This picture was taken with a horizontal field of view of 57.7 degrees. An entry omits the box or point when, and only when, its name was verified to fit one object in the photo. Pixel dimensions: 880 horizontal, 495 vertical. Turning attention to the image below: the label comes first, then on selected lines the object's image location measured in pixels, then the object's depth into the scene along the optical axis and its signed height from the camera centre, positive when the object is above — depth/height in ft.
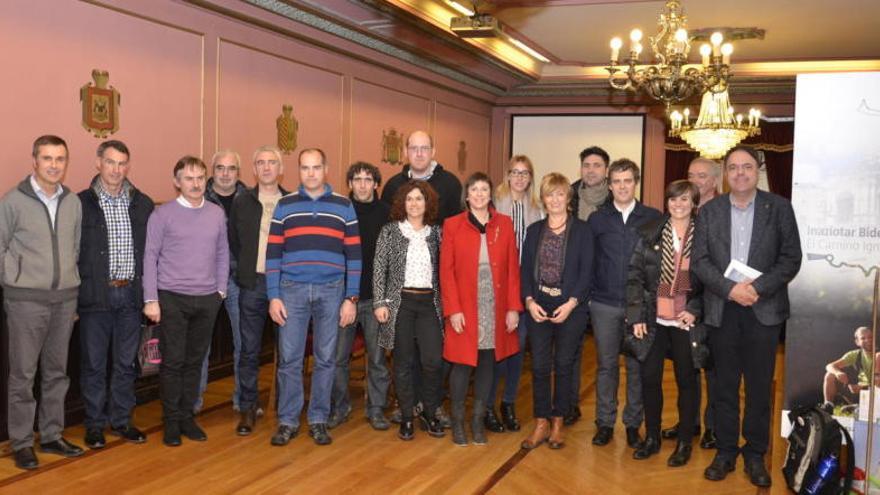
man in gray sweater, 11.98 -1.16
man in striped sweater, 13.46 -1.15
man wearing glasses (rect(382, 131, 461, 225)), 15.02 +0.73
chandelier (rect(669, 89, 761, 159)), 24.70 +2.86
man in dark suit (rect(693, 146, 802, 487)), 11.78 -1.01
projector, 21.22 +5.05
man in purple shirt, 13.24 -1.24
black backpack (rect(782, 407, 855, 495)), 11.46 -3.32
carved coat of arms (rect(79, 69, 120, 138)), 15.29 +1.98
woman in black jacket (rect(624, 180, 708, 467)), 12.55 -1.31
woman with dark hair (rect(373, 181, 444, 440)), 13.74 -1.19
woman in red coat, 13.43 -1.20
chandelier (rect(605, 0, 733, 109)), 18.88 +3.61
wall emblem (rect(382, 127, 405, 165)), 26.53 +2.22
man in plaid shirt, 13.01 -1.34
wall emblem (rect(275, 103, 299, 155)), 21.18 +2.20
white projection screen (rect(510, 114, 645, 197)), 35.27 +3.55
